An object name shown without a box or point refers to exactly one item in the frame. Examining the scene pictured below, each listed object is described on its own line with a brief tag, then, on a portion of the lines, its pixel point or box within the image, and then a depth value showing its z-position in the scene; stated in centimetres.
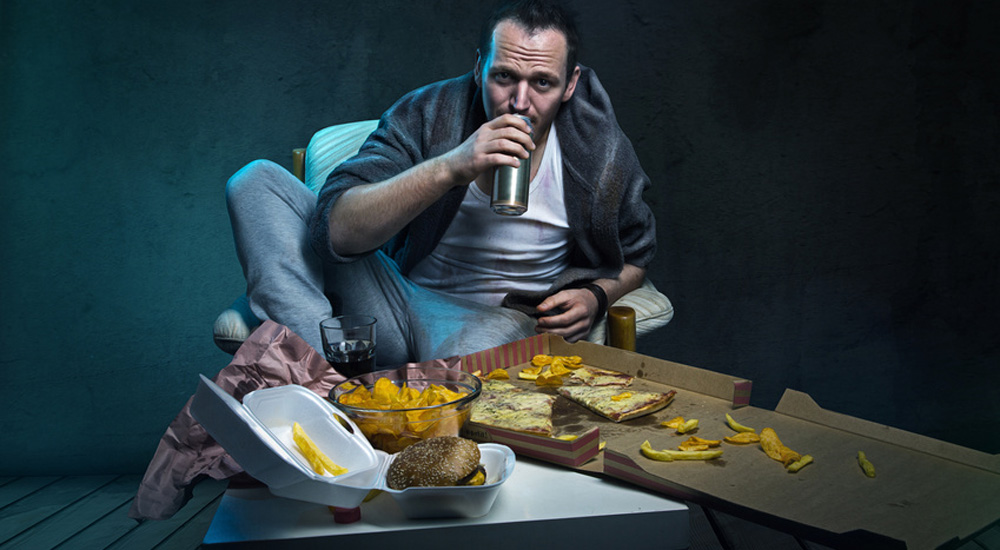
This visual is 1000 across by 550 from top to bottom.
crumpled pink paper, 89
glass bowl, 92
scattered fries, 98
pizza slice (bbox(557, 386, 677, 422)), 111
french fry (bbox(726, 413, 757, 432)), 105
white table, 77
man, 154
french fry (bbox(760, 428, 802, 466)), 93
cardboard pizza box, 78
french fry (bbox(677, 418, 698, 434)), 104
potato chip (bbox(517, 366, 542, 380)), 130
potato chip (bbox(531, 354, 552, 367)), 134
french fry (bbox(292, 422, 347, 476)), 81
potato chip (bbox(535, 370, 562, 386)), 125
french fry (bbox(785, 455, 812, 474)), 91
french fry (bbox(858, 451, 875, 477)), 90
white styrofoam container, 71
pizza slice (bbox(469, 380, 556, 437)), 99
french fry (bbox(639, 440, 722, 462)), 94
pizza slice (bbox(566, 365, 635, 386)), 125
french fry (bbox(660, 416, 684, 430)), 106
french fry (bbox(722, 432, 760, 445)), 100
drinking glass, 118
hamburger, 78
